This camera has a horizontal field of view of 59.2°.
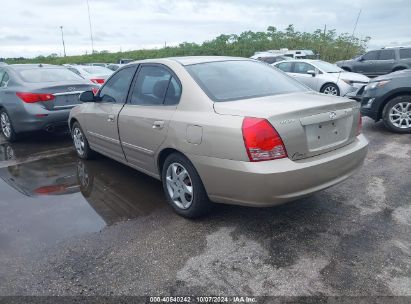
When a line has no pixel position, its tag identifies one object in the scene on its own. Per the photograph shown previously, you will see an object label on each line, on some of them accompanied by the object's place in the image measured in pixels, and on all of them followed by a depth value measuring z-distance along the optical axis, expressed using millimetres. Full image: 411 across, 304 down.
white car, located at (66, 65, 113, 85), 12773
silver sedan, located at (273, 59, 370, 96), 11429
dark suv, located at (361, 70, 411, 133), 6758
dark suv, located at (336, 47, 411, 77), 16016
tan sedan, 2920
